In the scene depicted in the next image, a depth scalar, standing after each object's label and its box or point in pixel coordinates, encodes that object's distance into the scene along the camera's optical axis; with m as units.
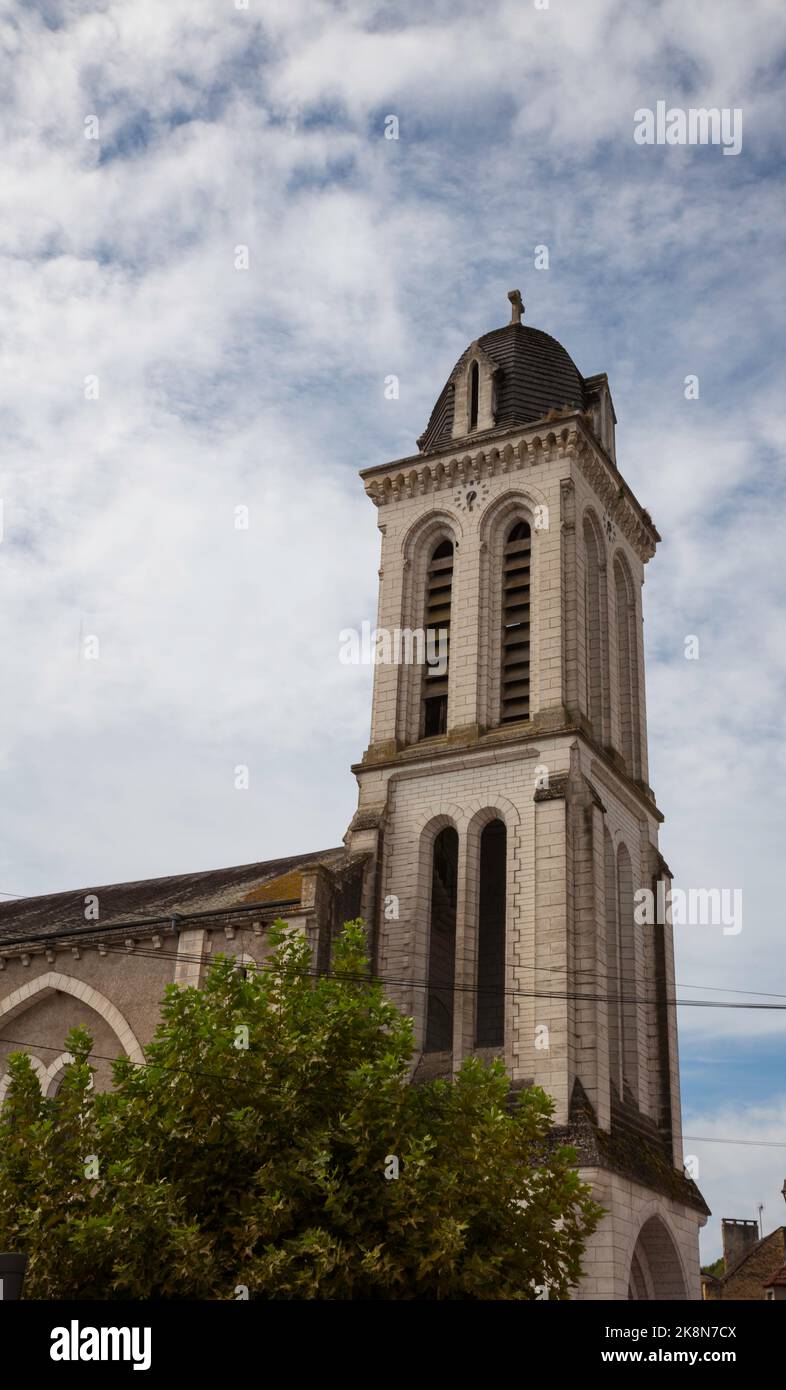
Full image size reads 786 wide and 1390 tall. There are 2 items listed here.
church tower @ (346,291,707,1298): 27.00
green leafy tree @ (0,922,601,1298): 17.06
